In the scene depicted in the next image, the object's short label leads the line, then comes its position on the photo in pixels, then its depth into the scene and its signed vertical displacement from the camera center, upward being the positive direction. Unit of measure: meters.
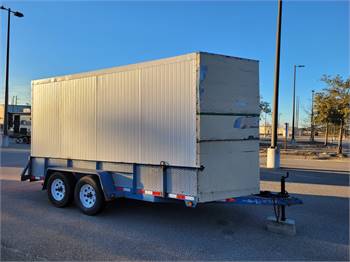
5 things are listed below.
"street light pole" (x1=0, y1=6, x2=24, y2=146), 26.81 +3.42
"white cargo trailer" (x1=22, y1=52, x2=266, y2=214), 6.04 -0.12
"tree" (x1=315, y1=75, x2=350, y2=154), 23.34 +1.74
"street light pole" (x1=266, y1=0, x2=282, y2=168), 16.39 +0.98
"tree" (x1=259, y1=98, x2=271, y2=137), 36.72 +1.99
